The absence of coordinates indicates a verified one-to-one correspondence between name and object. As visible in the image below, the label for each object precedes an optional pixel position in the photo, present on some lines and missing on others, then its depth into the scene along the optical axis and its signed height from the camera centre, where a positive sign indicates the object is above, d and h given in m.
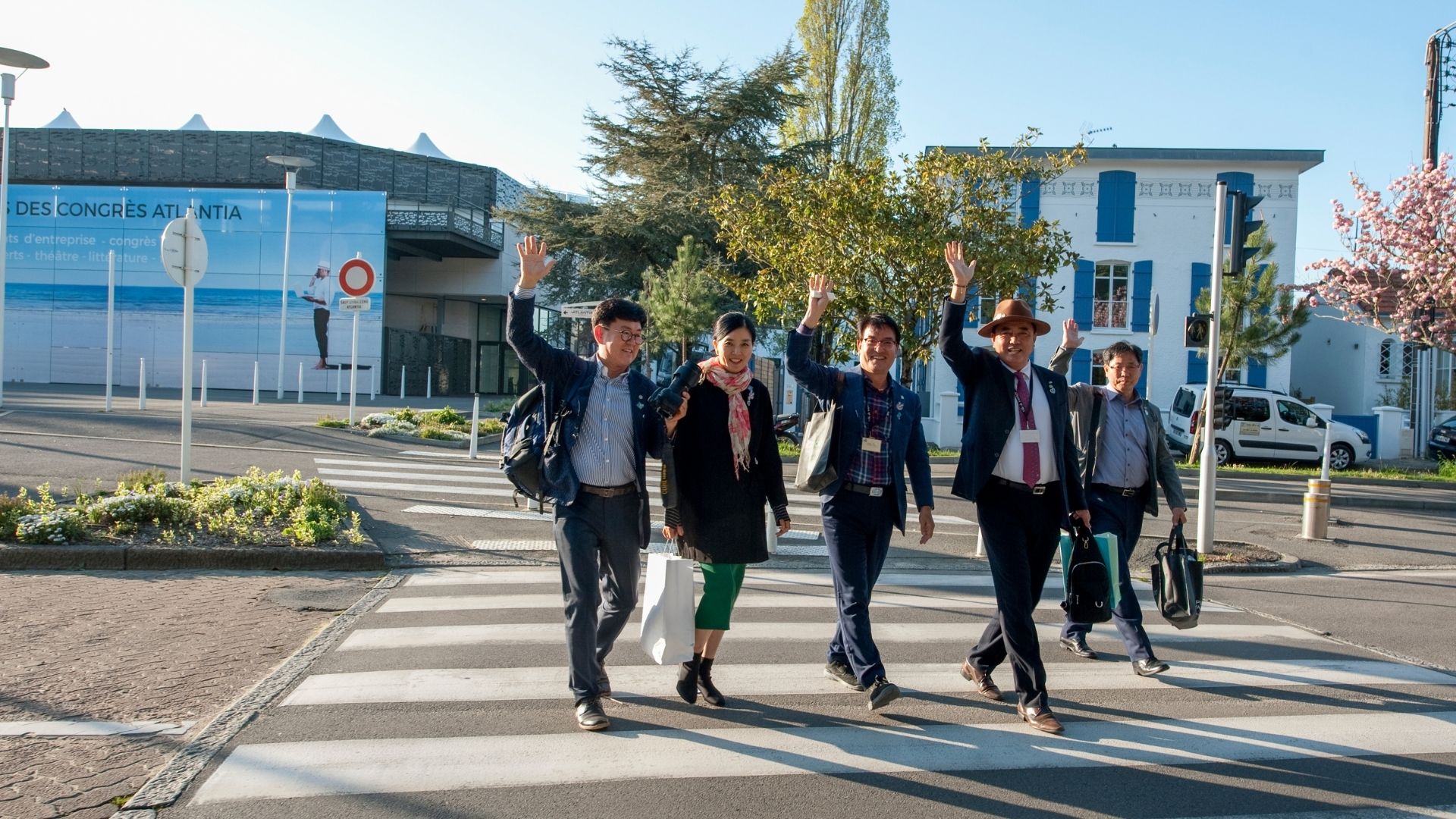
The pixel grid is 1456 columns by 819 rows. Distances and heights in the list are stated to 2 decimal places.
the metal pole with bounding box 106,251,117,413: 21.17 +1.49
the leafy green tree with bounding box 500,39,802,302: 28.38 +6.40
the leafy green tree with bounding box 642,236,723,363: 24.14 +2.00
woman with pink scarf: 4.60 -0.37
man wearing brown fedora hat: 4.59 -0.28
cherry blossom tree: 19.23 +2.93
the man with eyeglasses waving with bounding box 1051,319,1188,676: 5.59 -0.30
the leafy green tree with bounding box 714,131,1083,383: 15.62 +2.46
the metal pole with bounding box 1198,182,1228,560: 10.12 -0.02
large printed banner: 34.44 +2.74
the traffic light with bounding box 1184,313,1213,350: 11.77 +0.91
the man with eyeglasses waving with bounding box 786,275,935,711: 4.69 -0.36
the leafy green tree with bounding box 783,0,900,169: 32.72 +9.88
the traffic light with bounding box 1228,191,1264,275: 10.58 +1.86
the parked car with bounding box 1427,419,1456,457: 23.55 -0.50
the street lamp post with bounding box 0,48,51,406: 17.88 +4.96
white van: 22.14 -0.46
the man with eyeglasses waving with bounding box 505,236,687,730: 4.45 -0.36
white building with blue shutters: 30.17 +5.05
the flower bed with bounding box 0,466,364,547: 8.07 -1.21
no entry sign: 22.30 +2.06
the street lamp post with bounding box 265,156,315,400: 30.00 +5.48
